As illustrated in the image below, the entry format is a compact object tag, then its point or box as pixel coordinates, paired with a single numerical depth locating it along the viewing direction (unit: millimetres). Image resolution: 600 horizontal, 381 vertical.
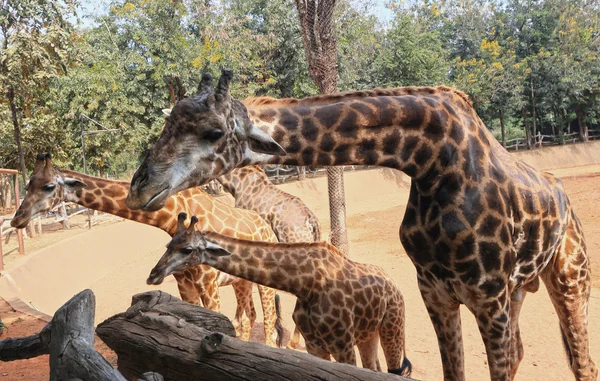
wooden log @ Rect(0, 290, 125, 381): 2535
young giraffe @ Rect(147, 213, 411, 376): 4852
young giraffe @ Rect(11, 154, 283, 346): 5375
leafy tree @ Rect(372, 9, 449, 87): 33562
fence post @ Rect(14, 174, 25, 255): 14784
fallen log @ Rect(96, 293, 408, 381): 2705
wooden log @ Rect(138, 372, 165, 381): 2636
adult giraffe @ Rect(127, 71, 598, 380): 2551
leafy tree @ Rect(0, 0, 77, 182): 18500
